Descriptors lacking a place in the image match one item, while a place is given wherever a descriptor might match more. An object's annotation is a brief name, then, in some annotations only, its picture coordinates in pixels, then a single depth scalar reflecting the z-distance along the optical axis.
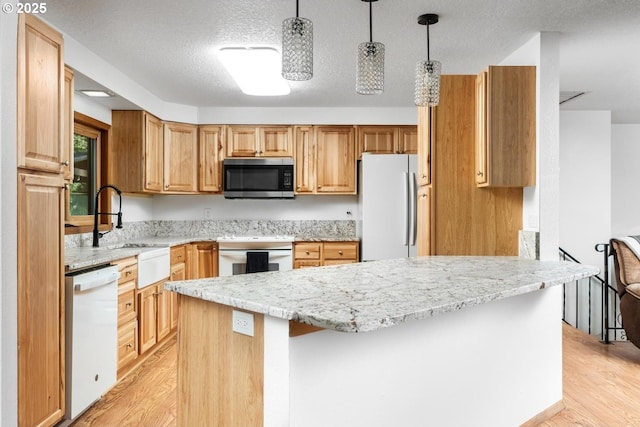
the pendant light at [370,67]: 2.12
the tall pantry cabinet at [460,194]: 3.13
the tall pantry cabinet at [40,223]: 2.09
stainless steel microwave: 5.09
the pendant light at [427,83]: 2.37
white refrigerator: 4.74
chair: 3.86
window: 3.76
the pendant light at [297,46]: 1.90
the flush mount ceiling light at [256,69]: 3.27
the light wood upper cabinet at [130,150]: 4.43
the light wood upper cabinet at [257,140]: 5.18
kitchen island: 1.38
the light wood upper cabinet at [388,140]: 5.17
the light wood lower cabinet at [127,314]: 3.17
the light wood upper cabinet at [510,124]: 2.92
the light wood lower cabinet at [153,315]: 3.55
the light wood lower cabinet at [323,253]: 4.91
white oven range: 4.79
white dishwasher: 2.49
